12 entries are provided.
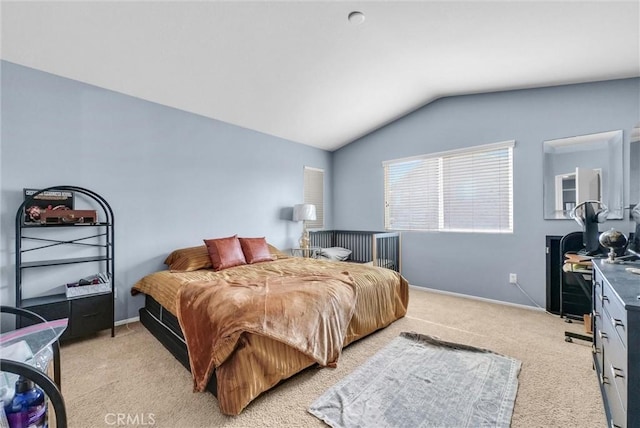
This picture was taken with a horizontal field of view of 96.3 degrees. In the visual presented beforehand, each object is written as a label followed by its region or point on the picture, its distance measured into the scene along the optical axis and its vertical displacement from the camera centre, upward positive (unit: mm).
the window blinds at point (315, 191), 5078 +443
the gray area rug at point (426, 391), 1585 -1113
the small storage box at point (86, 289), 2529 -672
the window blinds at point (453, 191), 3674 +366
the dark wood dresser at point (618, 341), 1098 -566
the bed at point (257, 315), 1692 -737
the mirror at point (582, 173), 2920 +476
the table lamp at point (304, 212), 4492 +60
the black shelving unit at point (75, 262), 2367 -422
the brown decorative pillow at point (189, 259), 3096 -488
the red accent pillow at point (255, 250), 3551 -440
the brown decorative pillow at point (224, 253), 3203 -427
